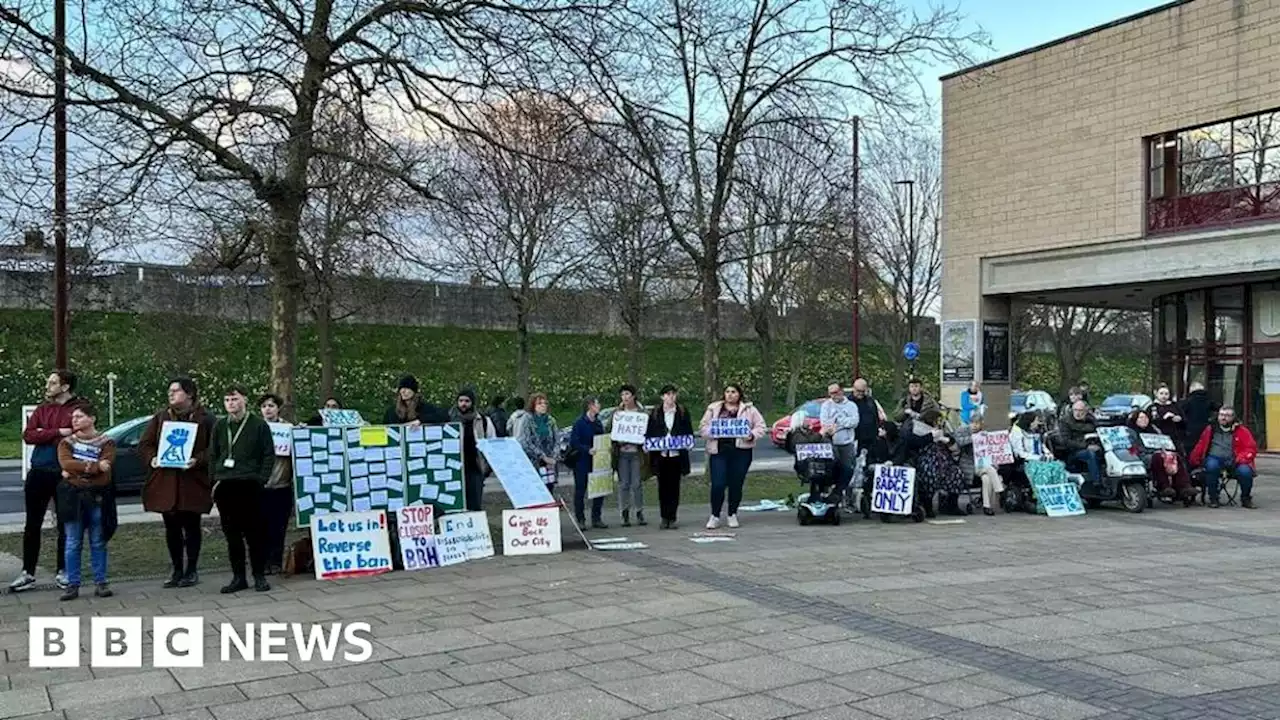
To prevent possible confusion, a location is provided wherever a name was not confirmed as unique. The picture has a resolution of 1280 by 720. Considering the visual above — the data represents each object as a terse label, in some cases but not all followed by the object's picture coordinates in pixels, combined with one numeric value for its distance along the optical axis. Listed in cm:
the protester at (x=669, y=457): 1315
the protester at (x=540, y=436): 1331
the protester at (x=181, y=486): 934
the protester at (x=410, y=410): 1147
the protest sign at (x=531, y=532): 1129
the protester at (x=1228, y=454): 1595
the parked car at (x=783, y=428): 2495
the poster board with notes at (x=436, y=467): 1118
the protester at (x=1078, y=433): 1552
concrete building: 2405
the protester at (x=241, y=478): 932
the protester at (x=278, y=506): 1050
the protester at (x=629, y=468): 1337
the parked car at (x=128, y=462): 1822
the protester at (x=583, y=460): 1327
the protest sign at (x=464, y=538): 1081
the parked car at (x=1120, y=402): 2539
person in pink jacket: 1285
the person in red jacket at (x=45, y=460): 925
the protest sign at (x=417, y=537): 1050
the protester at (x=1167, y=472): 1577
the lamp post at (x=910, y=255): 3884
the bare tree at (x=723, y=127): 1548
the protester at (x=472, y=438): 1211
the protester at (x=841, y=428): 1409
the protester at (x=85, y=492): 905
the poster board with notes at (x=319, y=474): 1052
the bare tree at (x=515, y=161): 1295
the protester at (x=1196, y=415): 1698
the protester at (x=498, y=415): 1453
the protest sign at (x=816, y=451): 1375
